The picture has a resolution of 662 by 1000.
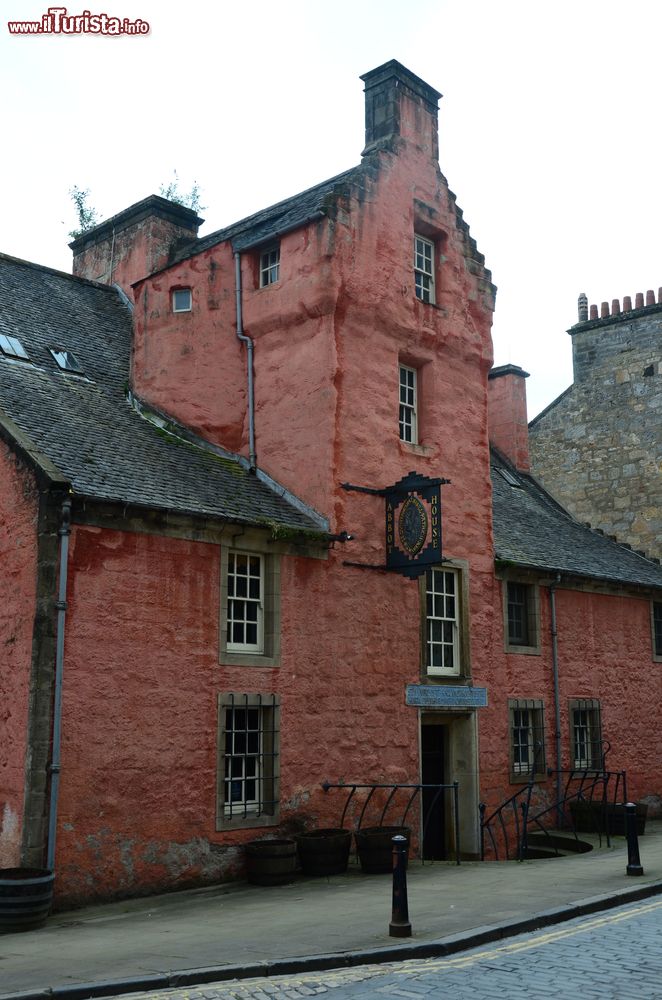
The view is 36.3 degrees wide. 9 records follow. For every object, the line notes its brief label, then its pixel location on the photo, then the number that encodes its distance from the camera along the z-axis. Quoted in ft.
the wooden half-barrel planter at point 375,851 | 45.75
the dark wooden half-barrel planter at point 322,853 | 44.78
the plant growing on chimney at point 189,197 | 99.45
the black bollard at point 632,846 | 41.50
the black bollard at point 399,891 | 30.45
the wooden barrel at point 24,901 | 34.53
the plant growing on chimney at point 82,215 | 93.04
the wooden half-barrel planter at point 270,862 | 43.06
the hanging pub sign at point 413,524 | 50.47
